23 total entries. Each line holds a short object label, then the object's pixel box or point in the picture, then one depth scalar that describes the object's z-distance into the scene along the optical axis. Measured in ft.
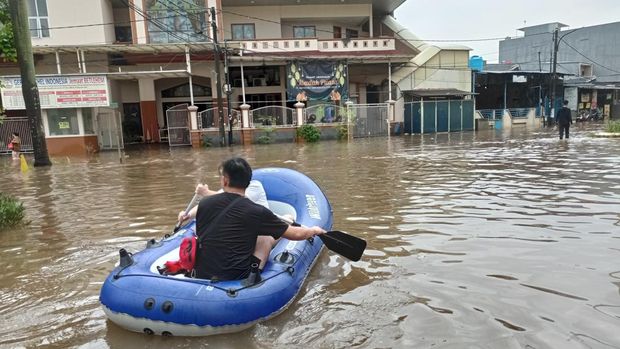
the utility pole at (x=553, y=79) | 98.52
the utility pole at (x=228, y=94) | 74.08
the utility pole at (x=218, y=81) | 70.44
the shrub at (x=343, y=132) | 79.97
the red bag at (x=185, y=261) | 12.58
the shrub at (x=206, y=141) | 75.10
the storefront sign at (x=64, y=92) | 65.87
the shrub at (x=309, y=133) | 77.71
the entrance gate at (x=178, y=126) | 76.64
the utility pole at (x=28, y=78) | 47.75
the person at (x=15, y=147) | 60.18
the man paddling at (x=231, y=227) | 11.98
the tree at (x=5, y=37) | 36.85
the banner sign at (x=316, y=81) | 84.38
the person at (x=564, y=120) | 60.75
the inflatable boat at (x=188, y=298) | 11.07
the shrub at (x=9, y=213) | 22.30
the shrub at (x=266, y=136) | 76.70
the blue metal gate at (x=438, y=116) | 92.07
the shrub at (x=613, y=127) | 65.82
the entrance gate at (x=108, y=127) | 76.63
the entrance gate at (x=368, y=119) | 82.60
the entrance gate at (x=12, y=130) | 70.33
